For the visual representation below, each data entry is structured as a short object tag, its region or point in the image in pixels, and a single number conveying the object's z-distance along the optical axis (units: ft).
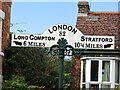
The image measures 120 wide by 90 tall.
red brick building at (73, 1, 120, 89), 56.80
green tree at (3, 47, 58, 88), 56.29
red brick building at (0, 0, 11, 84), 50.24
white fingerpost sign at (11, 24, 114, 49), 19.15
